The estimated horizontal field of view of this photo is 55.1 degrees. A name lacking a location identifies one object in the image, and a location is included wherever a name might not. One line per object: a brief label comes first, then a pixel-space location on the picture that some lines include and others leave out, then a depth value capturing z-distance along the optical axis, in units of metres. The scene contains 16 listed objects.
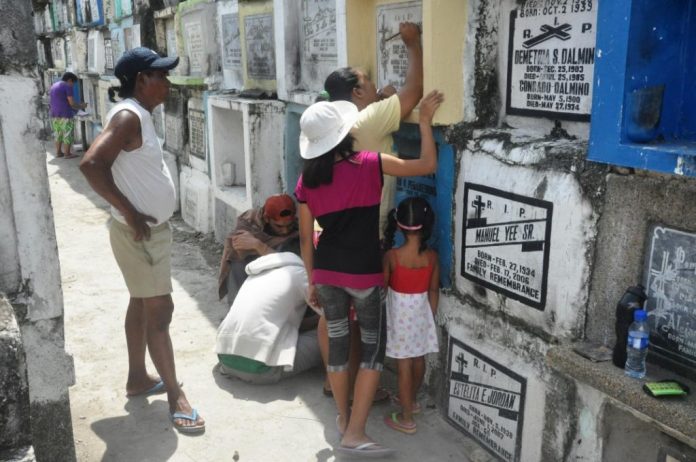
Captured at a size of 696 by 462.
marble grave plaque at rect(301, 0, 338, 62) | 4.71
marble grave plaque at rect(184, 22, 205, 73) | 7.11
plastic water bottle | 2.25
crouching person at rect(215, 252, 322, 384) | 3.87
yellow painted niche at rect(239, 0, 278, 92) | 5.63
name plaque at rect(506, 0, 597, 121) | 2.73
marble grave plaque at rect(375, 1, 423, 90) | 3.74
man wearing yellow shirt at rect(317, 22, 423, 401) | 3.37
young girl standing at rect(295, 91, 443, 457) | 3.02
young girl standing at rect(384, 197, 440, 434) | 3.29
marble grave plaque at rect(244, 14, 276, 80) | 5.70
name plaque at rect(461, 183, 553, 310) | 2.82
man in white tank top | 3.14
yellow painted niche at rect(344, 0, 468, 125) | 3.22
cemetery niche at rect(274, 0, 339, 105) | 4.80
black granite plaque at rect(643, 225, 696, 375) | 2.25
